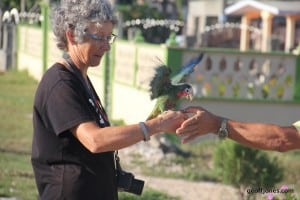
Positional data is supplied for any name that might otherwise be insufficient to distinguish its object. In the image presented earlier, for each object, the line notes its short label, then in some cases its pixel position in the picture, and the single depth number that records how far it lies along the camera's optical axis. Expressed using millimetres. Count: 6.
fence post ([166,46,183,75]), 13430
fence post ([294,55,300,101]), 14659
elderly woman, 3971
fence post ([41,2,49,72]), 20929
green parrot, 4504
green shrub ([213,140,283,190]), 9021
